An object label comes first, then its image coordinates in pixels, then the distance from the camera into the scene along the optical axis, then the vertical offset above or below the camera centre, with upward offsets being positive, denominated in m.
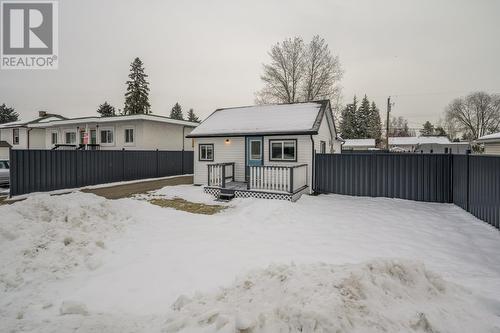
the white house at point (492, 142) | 20.75 +1.89
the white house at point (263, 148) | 10.91 +0.86
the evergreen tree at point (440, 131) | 69.04 +9.33
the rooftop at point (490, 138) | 20.39 +2.17
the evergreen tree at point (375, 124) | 60.45 +10.07
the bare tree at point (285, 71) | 29.11 +11.19
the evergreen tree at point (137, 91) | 45.12 +13.55
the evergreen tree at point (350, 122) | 58.59 +10.15
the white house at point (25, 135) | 29.47 +3.70
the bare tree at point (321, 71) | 28.75 +10.93
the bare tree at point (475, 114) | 56.88 +12.12
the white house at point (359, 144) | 50.09 +3.92
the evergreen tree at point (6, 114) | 61.37 +12.88
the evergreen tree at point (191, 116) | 82.24 +16.34
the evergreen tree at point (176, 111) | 80.88 +17.63
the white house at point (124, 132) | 20.94 +3.00
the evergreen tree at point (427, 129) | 80.38 +11.44
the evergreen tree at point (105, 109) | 54.09 +12.26
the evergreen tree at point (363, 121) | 59.59 +10.33
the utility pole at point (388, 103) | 33.66 +8.35
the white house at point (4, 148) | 31.78 +2.14
